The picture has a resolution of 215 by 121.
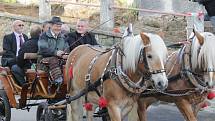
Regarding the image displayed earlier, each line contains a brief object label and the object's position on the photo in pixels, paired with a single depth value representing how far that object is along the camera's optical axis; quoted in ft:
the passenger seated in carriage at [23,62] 31.35
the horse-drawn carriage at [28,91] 30.32
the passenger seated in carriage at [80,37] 31.91
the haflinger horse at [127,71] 22.99
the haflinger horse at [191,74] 24.88
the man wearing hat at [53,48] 29.63
